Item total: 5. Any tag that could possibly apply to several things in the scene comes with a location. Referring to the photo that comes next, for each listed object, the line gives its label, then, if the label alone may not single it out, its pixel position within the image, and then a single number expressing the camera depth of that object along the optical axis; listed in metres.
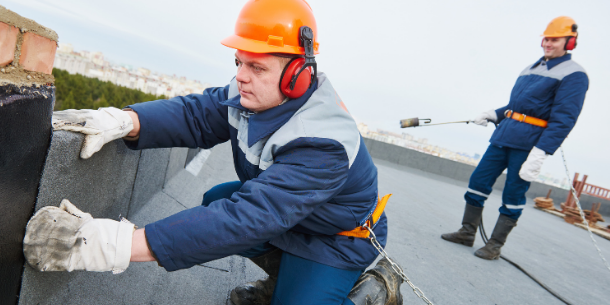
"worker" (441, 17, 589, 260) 3.18
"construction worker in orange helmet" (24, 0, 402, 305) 1.18
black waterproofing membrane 0.95
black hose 2.89
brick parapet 0.91
